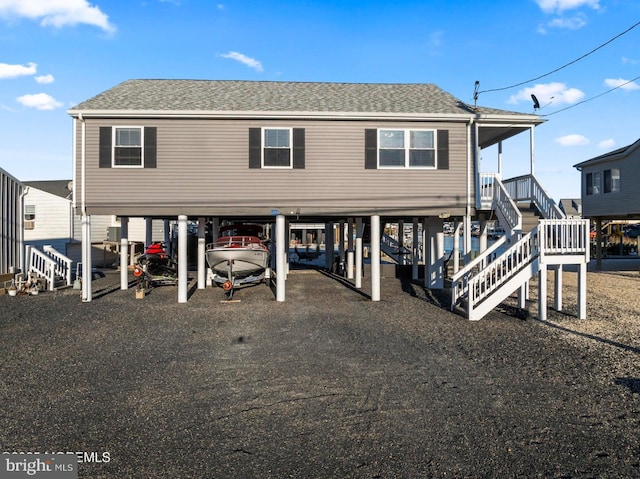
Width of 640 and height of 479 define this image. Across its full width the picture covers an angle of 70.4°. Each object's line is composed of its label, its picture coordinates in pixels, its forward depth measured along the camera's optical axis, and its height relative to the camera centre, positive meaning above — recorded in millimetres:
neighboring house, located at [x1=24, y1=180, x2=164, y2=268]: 26547 +869
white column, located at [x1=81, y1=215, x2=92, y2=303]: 14106 -720
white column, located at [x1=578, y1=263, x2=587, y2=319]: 12078 -1479
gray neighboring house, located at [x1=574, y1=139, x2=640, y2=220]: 22922 +2874
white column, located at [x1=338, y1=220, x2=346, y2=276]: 23538 -370
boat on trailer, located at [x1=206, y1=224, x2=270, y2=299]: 15984 -857
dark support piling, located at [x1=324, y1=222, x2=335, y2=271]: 25355 -511
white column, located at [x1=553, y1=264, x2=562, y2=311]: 13250 -1535
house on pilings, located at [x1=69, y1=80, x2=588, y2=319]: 13680 +2313
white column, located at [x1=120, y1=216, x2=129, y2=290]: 17297 -745
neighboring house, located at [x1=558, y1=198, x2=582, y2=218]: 63509 +4501
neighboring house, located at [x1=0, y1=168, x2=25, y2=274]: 16842 +518
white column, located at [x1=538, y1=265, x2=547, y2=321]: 11765 -1479
